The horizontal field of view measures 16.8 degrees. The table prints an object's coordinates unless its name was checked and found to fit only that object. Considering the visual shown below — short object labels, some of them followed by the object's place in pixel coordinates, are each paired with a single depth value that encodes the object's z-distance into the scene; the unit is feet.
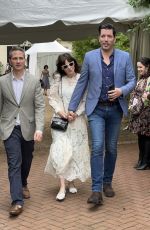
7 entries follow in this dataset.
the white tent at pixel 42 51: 61.82
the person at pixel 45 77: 91.48
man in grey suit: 18.58
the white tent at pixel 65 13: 28.60
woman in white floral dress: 20.25
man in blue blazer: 19.07
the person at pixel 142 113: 25.29
